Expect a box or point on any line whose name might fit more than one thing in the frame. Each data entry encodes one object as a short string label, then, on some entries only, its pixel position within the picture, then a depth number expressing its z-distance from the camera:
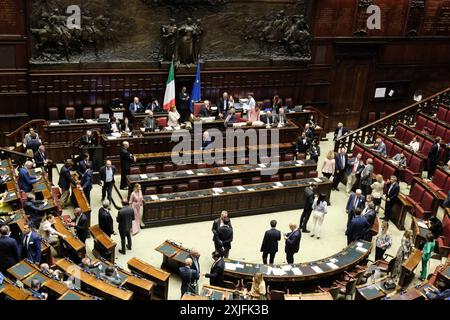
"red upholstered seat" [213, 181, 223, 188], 14.76
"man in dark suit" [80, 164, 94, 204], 13.30
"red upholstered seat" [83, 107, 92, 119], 16.92
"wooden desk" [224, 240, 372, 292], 10.67
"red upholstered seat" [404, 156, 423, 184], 15.88
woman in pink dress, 12.67
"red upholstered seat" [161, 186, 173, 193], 14.14
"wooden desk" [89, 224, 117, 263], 11.34
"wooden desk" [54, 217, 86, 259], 10.95
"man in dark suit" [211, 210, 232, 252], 11.59
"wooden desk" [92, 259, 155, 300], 9.91
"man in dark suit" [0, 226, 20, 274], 9.88
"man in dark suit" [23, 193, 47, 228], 11.65
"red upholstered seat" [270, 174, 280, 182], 15.39
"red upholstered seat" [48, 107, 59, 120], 16.47
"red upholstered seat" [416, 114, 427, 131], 18.31
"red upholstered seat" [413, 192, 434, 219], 14.06
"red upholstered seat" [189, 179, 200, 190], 14.61
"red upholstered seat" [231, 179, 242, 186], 14.95
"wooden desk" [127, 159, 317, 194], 14.25
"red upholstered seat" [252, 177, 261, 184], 15.19
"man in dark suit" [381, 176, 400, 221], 14.00
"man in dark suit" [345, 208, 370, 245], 12.21
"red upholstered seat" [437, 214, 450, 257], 12.57
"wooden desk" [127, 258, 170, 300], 10.36
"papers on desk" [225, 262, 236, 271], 10.76
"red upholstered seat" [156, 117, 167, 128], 17.02
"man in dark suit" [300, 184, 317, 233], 12.96
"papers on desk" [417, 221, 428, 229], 13.12
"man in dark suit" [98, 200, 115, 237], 11.56
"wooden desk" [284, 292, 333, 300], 9.88
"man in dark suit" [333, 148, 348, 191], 15.80
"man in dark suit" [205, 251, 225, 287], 10.21
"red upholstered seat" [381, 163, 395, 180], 15.73
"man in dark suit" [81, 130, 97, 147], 15.24
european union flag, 18.02
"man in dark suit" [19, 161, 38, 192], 12.70
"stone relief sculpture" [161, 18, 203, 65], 17.25
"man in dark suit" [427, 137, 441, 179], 15.91
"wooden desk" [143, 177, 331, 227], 13.40
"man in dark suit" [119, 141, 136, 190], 14.56
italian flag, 17.51
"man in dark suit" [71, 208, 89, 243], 11.42
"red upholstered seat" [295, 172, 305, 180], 15.78
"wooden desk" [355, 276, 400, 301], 10.22
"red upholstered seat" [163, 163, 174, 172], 15.50
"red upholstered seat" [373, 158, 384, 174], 16.12
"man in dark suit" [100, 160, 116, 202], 13.55
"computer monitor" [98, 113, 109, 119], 16.94
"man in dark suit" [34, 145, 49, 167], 14.18
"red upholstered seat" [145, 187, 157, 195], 13.87
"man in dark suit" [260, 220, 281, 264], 11.36
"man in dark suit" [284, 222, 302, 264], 11.41
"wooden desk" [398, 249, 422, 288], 11.24
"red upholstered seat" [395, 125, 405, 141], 18.05
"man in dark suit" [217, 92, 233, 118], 18.11
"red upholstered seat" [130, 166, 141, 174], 14.80
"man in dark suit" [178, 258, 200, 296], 9.88
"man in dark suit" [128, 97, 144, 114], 17.21
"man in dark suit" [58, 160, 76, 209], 13.29
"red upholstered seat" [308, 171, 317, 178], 15.84
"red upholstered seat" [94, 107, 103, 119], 17.03
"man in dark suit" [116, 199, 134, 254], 11.80
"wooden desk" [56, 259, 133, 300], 9.41
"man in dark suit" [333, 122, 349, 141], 18.11
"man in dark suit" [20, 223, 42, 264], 10.15
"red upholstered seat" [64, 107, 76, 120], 16.72
